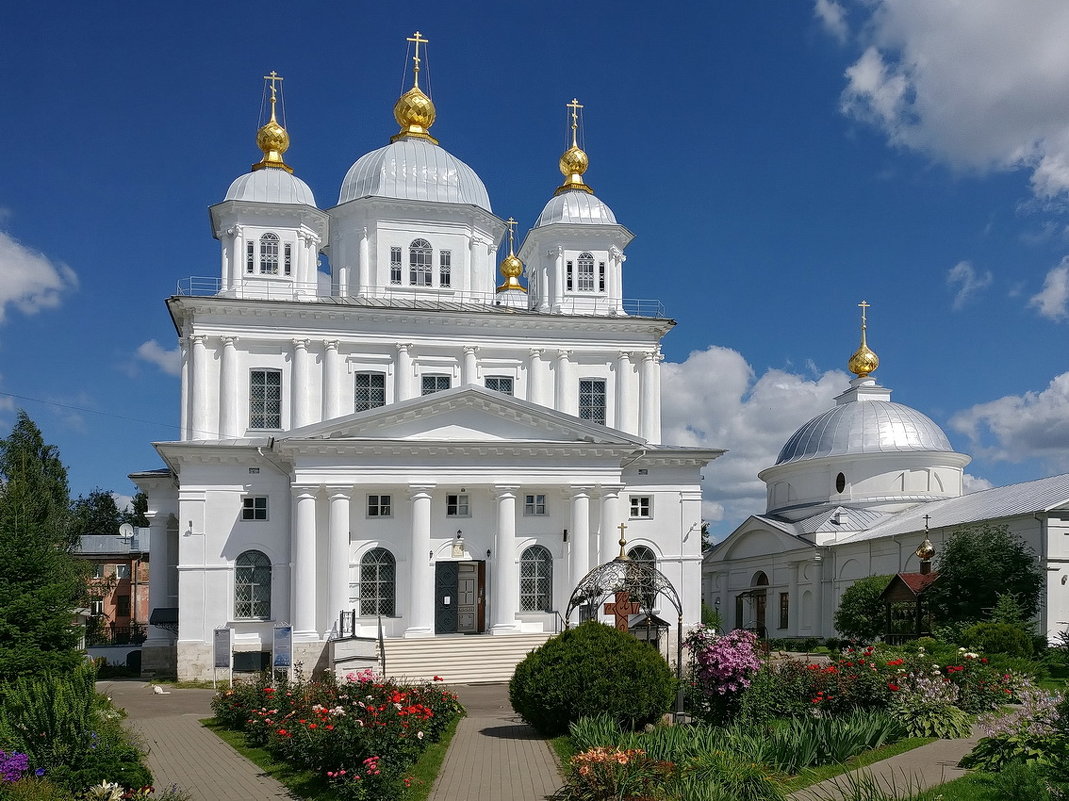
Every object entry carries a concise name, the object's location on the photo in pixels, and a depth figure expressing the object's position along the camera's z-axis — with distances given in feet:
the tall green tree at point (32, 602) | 57.31
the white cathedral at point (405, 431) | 109.29
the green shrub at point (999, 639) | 89.66
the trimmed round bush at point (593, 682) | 56.90
